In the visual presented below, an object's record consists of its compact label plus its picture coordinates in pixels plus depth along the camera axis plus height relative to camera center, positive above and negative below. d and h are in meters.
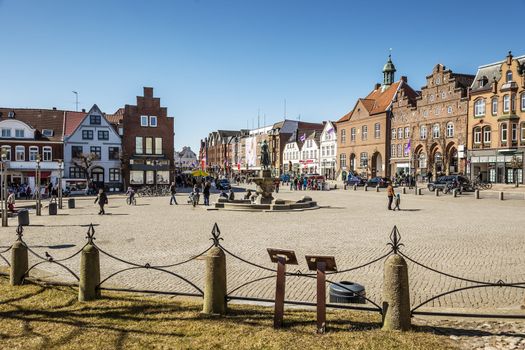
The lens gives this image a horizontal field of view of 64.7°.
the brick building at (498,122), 45.59 +5.55
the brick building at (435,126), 52.72 +6.02
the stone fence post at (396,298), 6.03 -1.86
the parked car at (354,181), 55.85 -1.40
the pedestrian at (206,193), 28.61 -1.52
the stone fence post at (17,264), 8.43 -1.87
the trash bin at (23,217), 17.92 -1.99
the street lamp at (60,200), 27.98 -1.88
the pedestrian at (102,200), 23.01 -1.55
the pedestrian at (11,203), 24.22 -1.80
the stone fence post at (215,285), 6.73 -1.86
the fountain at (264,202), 25.19 -2.01
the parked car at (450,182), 40.62 -1.22
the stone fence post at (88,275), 7.40 -1.86
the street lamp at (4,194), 19.14 -1.05
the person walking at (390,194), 24.91 -1.42
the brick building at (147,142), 52.41 +3.80
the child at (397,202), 24.56 -1.87
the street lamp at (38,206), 23.40 -1.93
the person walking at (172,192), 30.74 -1.52
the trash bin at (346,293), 7.34 -2.20
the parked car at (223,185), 49.29 -1.65
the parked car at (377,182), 51.84 -1.45
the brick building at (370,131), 64.31 +6.64
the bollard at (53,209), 23.47 -2.08
